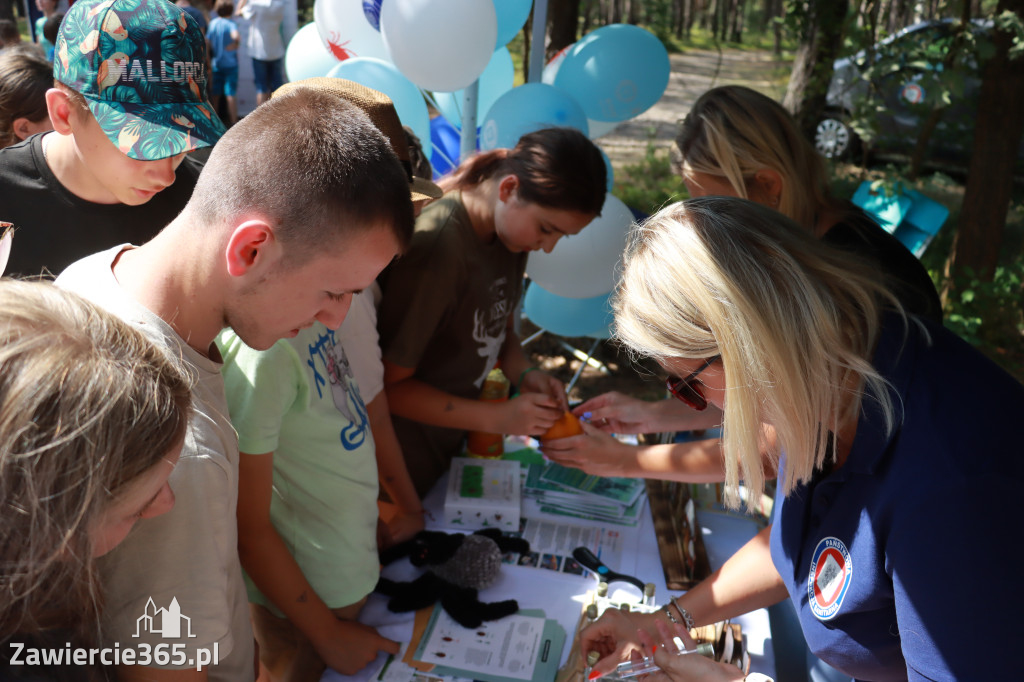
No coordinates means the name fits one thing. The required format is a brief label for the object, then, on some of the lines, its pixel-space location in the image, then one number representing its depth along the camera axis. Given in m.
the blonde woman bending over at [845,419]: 1.03
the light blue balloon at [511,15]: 2.92
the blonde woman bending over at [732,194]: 1.89
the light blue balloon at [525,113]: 2.75
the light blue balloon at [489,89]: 3.30
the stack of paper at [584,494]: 2.05
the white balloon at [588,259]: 2.71
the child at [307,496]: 1.24
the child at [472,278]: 1.84
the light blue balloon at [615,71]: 3.03
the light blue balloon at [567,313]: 3.18
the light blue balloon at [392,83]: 2.71
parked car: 3.39
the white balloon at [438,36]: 2.50
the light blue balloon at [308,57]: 3.32
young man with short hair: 0.95
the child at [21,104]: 2.13
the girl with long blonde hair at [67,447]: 0.71
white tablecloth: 1.63
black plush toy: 1.64
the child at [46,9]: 5.61
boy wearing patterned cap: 1.36
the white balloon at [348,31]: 2.93
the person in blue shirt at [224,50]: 7.79
